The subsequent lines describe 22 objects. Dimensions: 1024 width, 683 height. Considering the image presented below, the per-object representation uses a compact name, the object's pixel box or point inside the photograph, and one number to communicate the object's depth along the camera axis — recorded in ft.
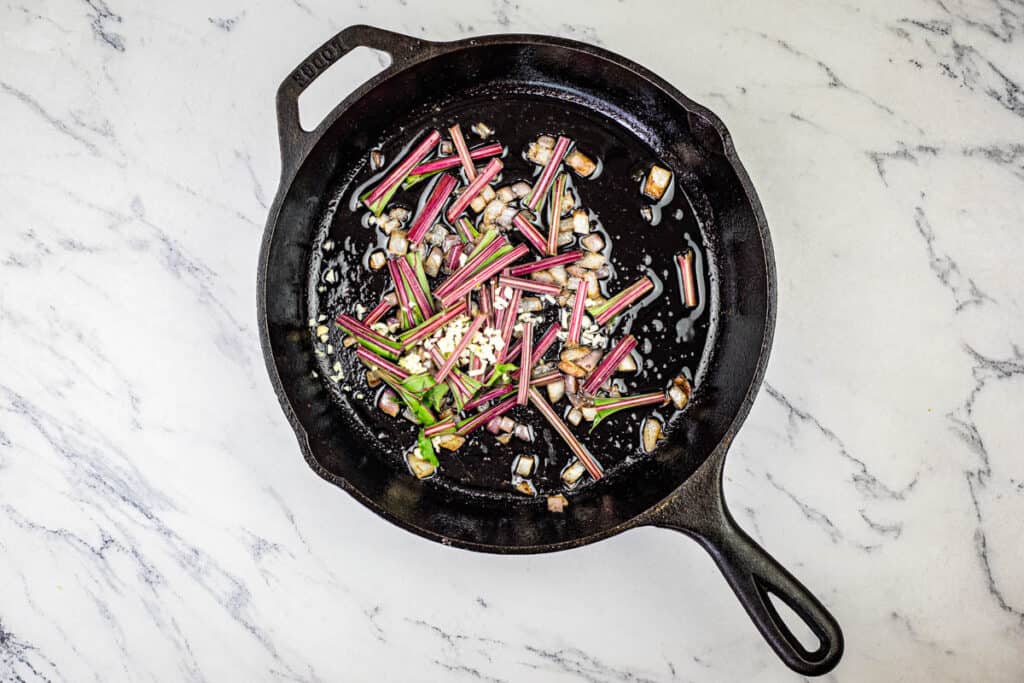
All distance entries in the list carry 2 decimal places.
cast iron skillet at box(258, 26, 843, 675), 3.86
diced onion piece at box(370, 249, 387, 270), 4.33
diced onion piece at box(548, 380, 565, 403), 4.33
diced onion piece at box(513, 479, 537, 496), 4.43
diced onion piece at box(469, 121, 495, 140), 4.42
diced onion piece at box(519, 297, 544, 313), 4.34
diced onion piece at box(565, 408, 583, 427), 4.34
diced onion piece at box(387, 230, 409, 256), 4.29
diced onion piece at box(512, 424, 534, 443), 4.38
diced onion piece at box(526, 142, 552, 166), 4.36
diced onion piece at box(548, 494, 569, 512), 4.42
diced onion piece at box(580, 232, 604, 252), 4.33
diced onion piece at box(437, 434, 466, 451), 4.35
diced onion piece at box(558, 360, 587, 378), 4.26
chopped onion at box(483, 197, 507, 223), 4.32
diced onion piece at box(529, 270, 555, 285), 4.31
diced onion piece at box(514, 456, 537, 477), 4.40
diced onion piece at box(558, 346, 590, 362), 4.28
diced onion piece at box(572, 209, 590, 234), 4.31
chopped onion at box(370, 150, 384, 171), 4.41
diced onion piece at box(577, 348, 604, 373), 4.30
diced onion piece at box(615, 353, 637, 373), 4.32
